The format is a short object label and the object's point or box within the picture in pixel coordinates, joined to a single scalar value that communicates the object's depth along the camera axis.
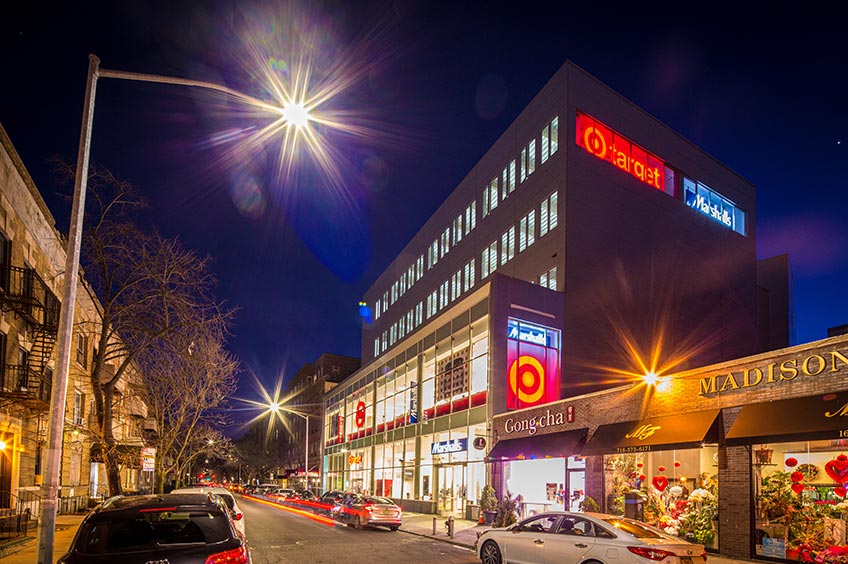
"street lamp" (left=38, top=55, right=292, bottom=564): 9.80
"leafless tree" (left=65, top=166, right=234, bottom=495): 20.42
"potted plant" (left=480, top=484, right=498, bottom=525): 27.22
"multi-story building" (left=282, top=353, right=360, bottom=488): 87.10
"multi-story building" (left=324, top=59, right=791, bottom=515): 32.50
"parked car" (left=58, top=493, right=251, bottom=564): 6.61
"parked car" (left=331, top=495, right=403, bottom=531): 25.53
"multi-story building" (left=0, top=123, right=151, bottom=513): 18.84
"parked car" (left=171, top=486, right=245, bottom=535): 16.01
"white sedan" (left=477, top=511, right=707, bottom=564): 11.00
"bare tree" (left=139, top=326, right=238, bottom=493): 22.80
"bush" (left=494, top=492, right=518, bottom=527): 24.09
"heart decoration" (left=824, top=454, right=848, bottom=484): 14.64
